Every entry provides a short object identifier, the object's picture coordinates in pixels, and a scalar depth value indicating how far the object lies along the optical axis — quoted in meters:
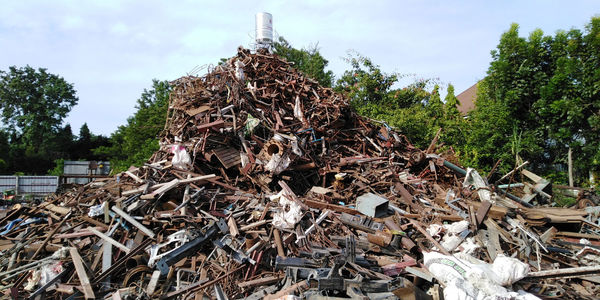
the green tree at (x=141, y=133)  20.94
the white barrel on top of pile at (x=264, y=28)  16.78
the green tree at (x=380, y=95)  17.47
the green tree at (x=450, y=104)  16.42
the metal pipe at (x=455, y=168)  9.68
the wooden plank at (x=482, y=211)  6.41
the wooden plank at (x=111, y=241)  6.06
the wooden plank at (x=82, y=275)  5.27
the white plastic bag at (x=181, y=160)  8.58
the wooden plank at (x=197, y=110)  9.70
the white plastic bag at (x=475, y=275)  4.38
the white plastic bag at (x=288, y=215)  6.61
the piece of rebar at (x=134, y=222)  6.32
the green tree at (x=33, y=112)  34.81
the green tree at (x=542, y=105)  13.00
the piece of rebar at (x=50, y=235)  6.28
